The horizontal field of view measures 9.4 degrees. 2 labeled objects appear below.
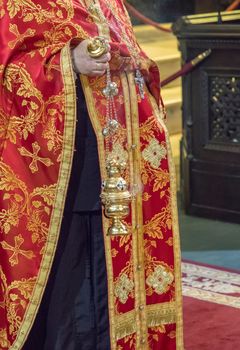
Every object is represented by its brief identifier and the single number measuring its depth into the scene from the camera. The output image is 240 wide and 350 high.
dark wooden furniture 9.03
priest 4.57
